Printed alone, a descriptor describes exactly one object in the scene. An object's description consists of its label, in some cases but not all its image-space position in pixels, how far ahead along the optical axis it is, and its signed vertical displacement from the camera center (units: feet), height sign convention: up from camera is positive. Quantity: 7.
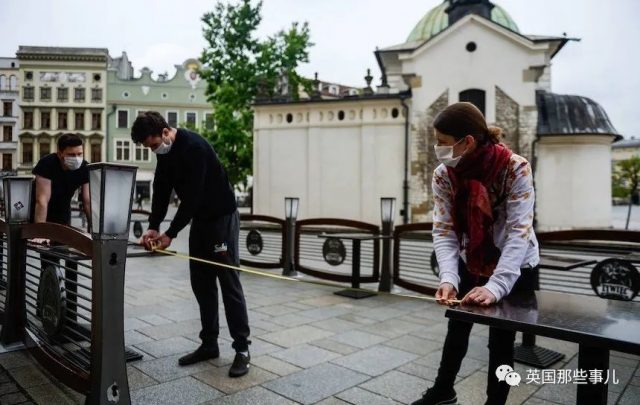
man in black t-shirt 15.57 +0.72
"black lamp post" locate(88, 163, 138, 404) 9.27 -1.36
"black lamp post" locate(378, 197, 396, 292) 25.25 -1.89
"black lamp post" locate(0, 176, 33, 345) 14.55 -1.66
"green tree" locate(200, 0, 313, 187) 85.51 +24.01
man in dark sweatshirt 12.43 -0.42
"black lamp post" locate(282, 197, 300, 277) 30.07 -1.84
